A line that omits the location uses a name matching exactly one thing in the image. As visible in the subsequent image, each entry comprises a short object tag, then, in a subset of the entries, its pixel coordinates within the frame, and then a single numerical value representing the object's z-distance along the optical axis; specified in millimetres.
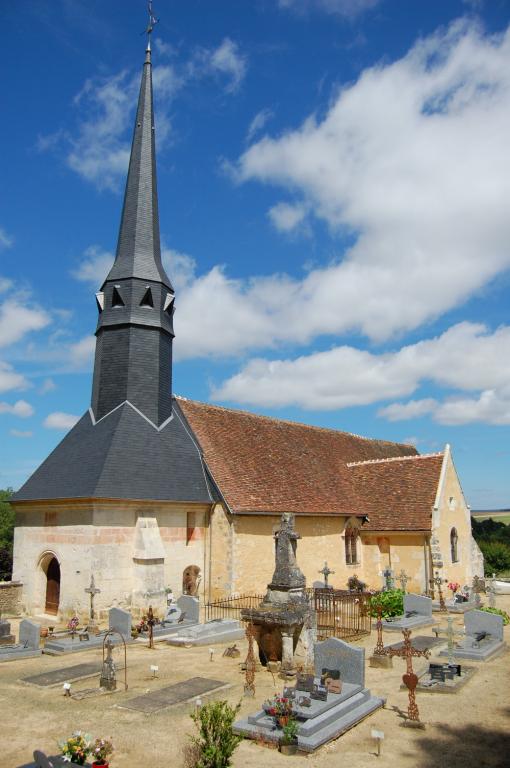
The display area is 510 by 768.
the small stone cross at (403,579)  22484
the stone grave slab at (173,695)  10367
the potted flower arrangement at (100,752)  7160
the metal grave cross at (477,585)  25156
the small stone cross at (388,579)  22594
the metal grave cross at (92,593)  17109
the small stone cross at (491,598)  19766
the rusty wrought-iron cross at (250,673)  10977
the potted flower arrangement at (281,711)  8797
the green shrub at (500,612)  18078
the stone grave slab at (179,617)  16594
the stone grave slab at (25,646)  14344
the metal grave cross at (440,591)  21047
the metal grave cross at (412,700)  9516
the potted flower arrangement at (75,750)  7191
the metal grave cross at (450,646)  12655
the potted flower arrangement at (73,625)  15852
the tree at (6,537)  31844
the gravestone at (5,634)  15414
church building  18625
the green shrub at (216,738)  6969
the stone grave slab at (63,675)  12000
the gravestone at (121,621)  16172
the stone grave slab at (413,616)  17703
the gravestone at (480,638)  14000
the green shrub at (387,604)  18672
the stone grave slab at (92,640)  14781
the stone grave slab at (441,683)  11234
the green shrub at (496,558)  34781
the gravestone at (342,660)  10734
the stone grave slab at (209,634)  15680
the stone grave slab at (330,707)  8758
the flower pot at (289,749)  8375
